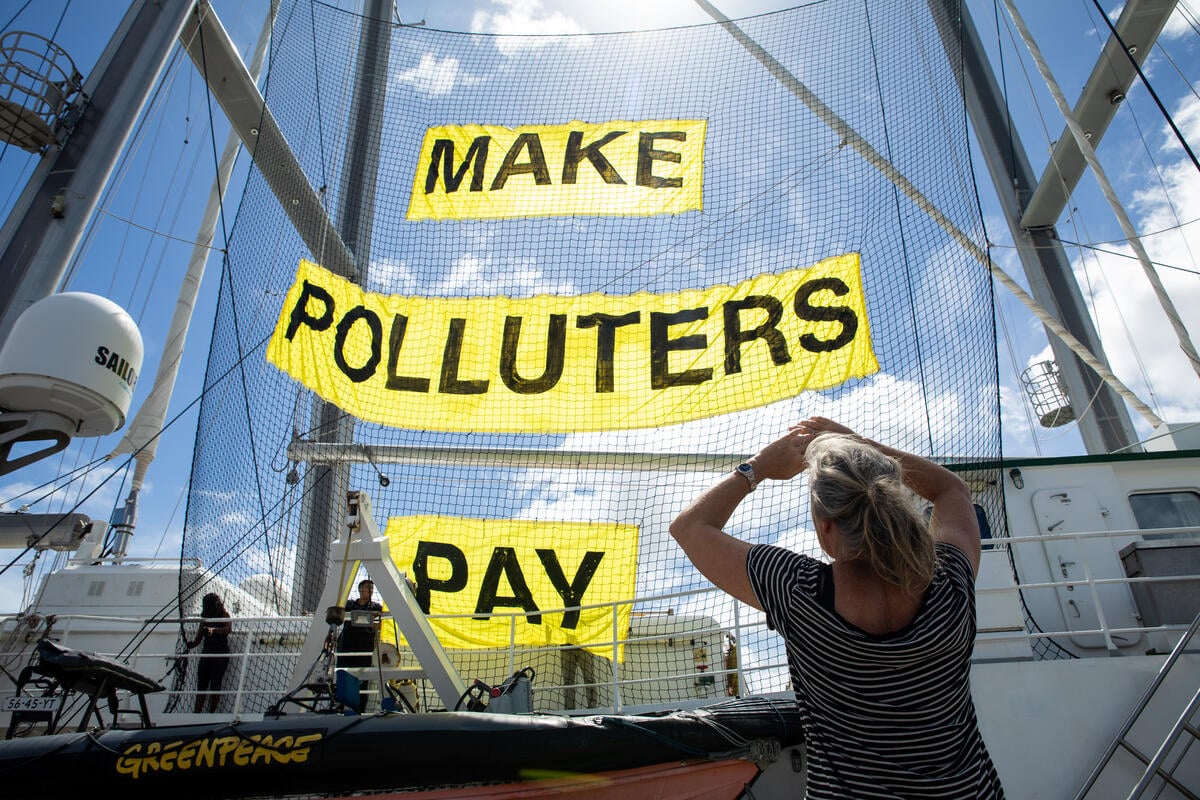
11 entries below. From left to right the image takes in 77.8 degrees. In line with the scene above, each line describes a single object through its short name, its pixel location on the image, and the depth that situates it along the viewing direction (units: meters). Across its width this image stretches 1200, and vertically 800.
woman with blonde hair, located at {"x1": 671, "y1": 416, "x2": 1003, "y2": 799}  1.16
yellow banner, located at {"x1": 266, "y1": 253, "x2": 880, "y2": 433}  6.54
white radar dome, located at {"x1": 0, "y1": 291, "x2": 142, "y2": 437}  5.23
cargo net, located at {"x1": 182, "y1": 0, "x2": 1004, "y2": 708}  6.62
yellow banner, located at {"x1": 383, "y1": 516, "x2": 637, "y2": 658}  6.39
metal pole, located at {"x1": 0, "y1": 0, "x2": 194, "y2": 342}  5.64
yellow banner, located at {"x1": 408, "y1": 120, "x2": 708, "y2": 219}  7.53
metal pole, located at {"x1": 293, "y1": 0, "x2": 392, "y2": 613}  7.86
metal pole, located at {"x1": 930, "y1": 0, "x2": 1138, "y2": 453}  10.16
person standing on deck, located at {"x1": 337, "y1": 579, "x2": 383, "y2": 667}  6.17
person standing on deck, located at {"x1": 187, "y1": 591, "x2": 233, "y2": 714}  7.18
